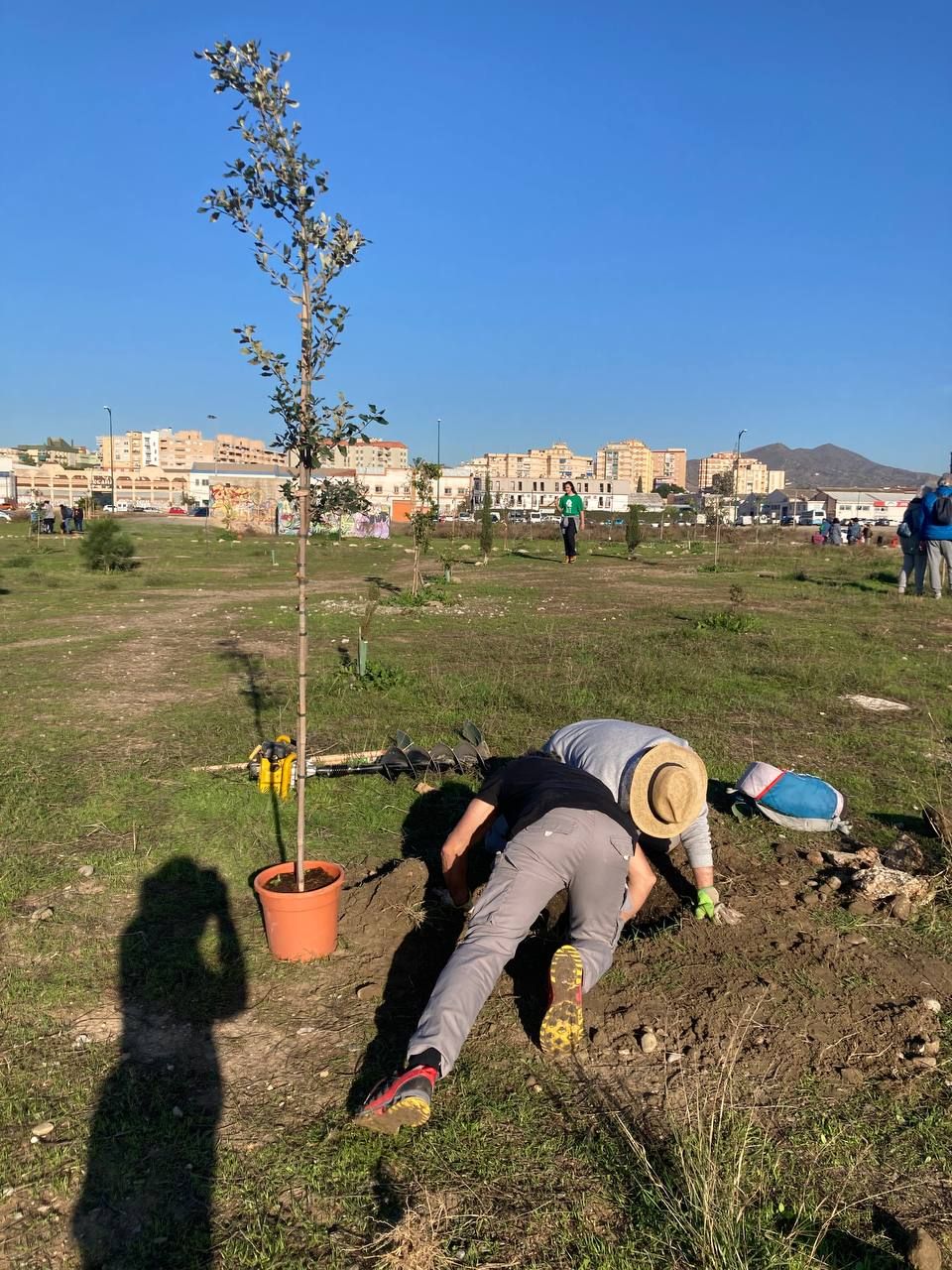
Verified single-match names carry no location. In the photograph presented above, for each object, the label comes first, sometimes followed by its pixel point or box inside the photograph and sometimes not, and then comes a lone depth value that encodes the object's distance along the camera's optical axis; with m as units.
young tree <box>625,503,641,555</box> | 29.84
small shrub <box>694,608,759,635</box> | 12.34
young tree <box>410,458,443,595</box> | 17.08
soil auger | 5.96
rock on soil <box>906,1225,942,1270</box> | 2.24
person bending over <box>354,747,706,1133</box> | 2.90
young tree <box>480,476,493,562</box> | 27.50
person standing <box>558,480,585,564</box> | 24.37
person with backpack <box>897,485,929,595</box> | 15.52
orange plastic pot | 3.74
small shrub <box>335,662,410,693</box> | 8.73
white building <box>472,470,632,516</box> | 125.95
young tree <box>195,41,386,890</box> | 3.52
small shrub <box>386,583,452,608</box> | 15.44
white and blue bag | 5.26
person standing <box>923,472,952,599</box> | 14.81
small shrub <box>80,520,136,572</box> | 22.39
